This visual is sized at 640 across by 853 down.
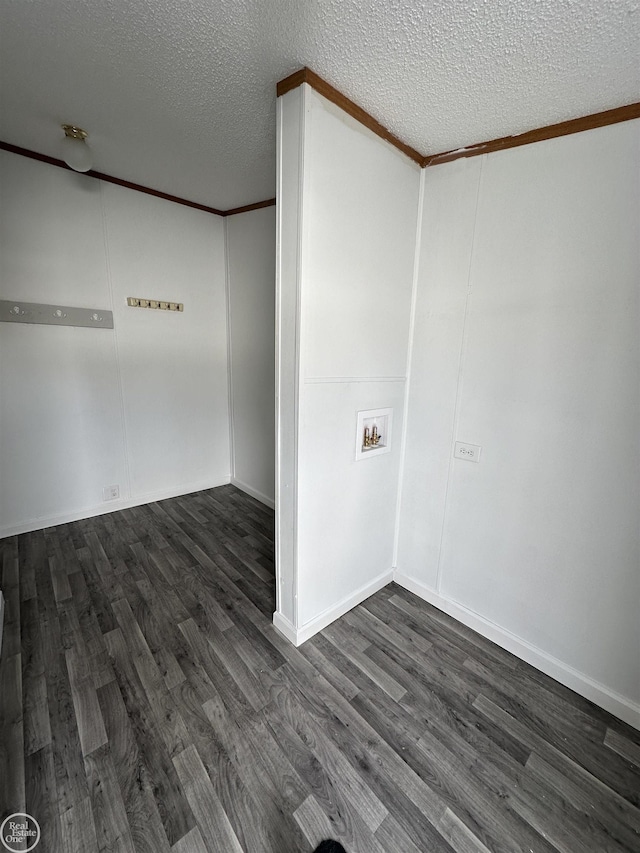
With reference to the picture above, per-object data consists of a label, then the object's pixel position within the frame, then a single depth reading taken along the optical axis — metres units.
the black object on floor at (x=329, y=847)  1.03
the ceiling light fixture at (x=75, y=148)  1.91
